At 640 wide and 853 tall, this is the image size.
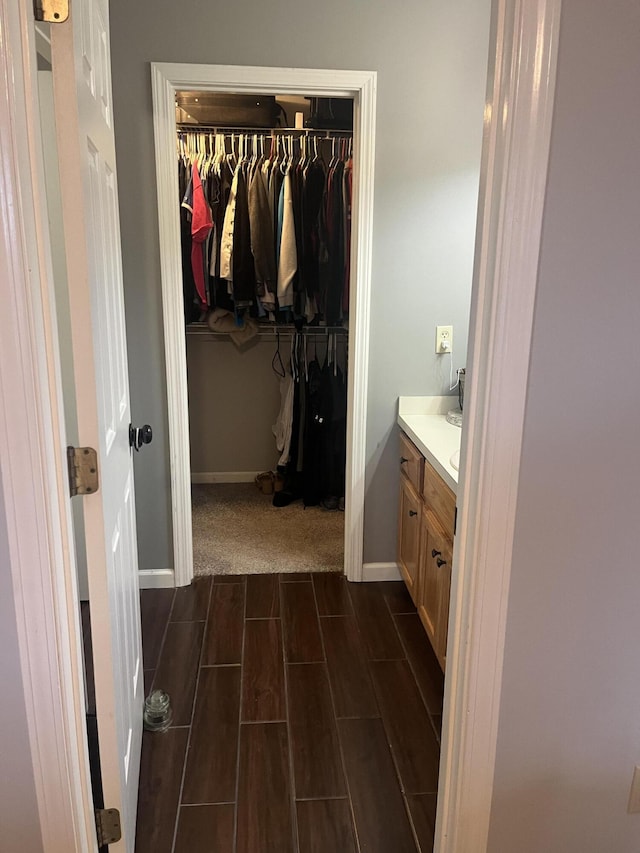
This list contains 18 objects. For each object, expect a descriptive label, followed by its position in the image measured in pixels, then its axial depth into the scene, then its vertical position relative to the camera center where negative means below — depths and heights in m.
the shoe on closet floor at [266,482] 4.23 -1.36
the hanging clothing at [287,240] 3.48 +0.19
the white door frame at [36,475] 0.96 -0.33
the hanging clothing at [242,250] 3.52 +0.13
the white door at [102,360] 1.11 -0.18
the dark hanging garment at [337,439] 3.95 -1.00
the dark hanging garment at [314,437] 3.95 -0.99
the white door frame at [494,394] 1.03 -0.20
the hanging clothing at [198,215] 3.28 +0.30
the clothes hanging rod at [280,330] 4.04 -0.35
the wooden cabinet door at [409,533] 2.62 -1.08
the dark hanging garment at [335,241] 3.48 +0.19
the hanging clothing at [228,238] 3.50 +0.20
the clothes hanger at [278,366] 4.29 -0.61
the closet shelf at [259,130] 3.66 +0.83
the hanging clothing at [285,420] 4.10 -0.92
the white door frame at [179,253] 2.50 +0.10
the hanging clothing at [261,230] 3.49 +0.24
